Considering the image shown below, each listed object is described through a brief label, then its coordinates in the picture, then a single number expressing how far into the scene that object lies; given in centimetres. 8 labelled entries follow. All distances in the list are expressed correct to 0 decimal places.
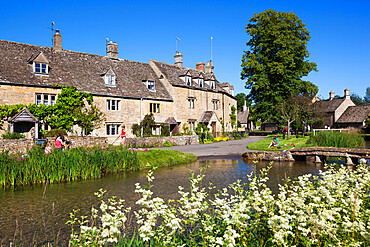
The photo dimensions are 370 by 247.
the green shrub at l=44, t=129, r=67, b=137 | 2773
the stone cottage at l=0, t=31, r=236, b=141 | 2941
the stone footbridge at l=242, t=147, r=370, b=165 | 1961
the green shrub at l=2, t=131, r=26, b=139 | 2566
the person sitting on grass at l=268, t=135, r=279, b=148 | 2794
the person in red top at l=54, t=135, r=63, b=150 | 1972
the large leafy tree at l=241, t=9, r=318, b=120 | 3956
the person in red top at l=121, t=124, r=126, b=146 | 3038
